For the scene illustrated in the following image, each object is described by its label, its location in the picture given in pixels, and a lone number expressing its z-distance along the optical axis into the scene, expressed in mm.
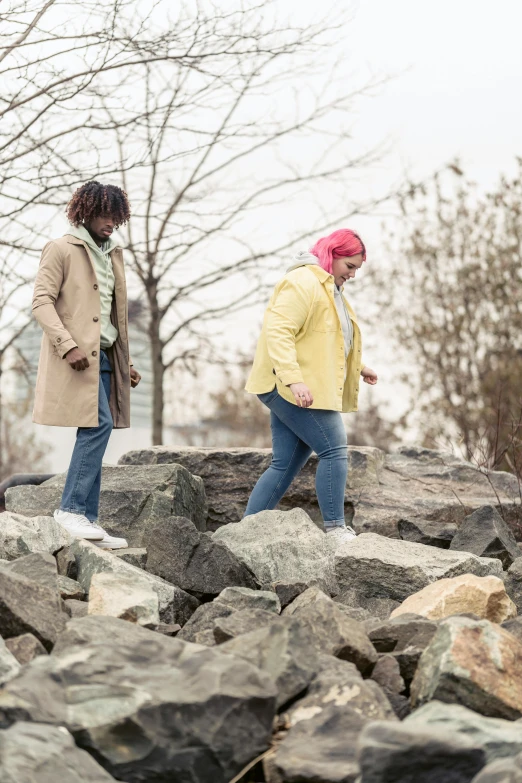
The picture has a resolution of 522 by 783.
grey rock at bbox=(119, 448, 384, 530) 7180
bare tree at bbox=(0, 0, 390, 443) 6086
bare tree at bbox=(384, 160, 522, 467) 14734
